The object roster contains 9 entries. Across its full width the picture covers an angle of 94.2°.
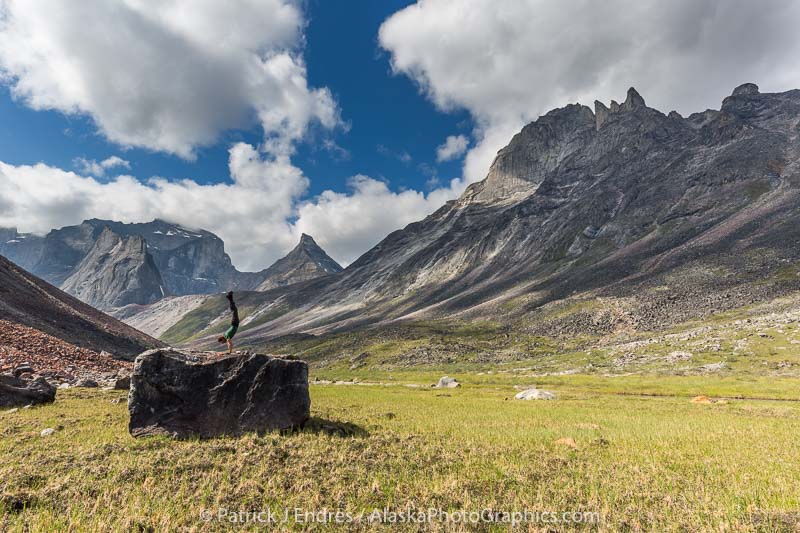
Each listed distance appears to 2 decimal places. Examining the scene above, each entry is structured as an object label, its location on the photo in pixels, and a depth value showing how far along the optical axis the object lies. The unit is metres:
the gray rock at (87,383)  35.88
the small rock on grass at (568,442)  18.09
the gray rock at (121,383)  35.75
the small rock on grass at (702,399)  43.36
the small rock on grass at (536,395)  46.84
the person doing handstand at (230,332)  20.26
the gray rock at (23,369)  31.01
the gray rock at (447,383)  67.81
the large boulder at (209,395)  17.30
